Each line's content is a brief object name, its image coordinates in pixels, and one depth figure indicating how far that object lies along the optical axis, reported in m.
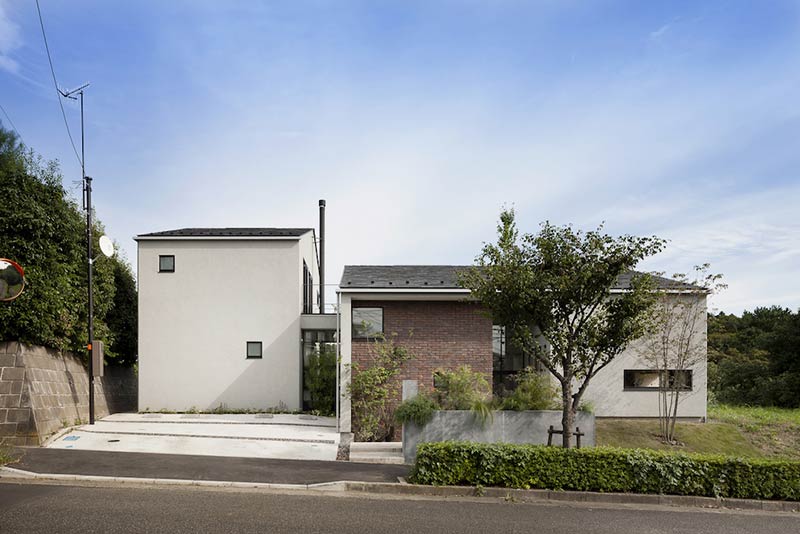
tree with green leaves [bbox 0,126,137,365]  13.05
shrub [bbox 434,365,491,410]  12.54
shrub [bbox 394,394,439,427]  11.93
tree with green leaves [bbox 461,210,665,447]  10.12
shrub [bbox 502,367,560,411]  12.62
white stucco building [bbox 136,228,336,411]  17.19
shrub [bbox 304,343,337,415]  16.56
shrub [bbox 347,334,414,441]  13.85
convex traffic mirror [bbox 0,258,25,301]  9.61
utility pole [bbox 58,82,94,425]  14.62
